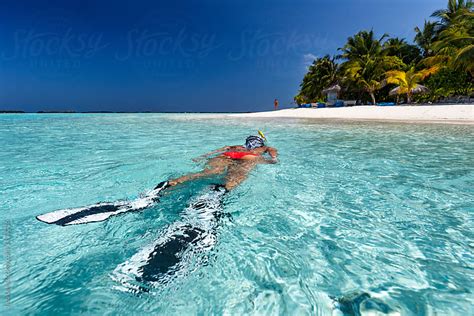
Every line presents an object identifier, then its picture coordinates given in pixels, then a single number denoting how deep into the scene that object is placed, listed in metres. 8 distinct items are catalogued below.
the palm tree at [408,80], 22.91
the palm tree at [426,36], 27.03
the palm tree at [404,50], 29.74
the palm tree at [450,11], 24.27
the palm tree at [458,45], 17.91
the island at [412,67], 20.80
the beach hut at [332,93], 31.10
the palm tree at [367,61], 26.27
